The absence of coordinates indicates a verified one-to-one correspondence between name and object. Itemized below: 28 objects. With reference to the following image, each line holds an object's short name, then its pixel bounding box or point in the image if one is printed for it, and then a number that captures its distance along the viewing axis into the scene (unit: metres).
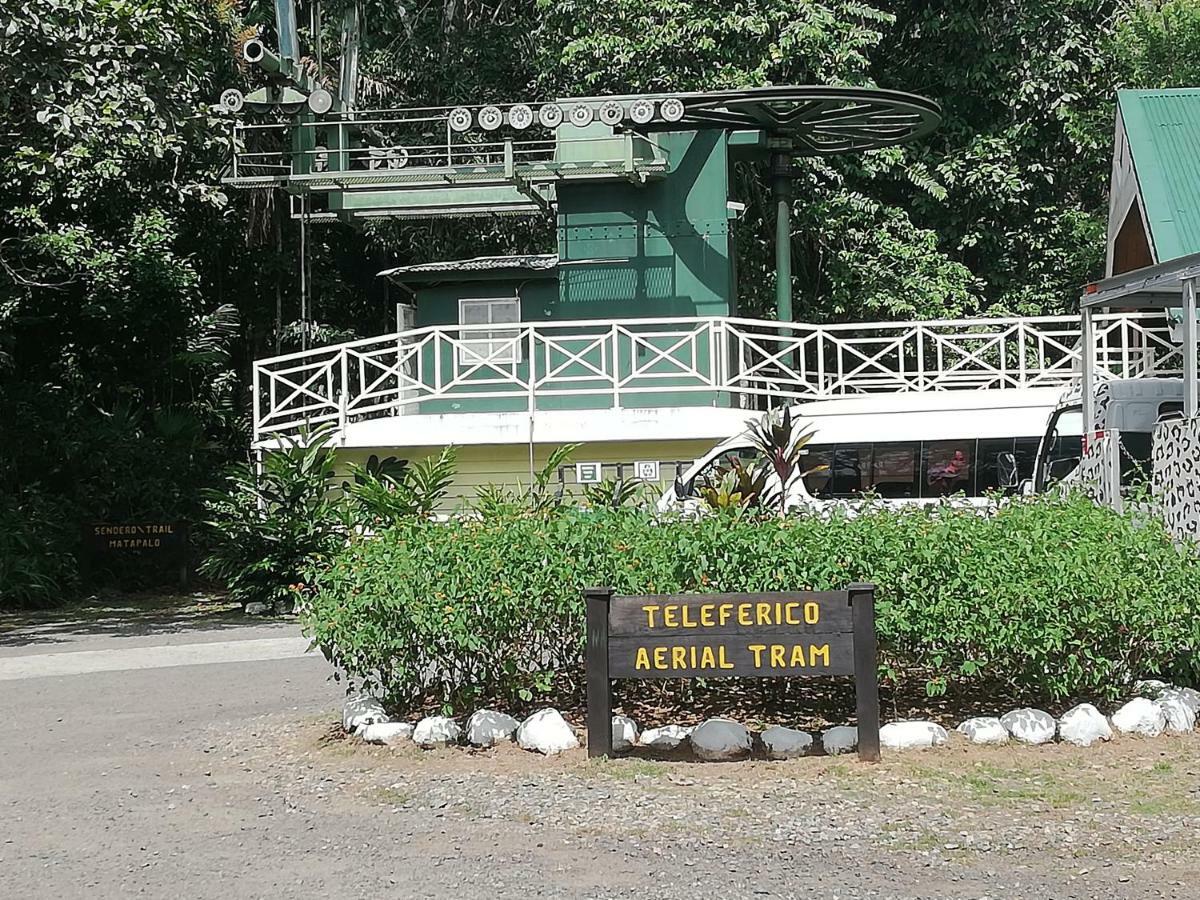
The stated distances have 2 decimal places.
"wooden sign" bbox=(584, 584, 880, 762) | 7.51
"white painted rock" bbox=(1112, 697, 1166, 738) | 7.92
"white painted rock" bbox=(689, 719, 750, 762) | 7.66
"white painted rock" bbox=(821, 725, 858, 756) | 7.69
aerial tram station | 19.00
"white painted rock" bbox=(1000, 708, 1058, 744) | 7.77
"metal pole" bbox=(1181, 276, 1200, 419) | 11.09
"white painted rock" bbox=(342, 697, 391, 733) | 8.41
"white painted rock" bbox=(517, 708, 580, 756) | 7.83
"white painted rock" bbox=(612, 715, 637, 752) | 7.83
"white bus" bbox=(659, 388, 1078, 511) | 15.55
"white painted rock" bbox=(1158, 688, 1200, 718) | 8.15
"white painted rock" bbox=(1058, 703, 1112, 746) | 7.76
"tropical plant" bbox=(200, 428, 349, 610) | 16.75
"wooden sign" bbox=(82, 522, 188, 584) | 20.09
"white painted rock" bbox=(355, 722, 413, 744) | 8.18
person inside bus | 15.66
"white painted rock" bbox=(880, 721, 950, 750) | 7.71
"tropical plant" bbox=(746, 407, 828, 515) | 12.85
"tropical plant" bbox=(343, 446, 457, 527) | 13.49
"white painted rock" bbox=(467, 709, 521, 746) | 8.00
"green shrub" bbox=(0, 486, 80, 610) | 18.44
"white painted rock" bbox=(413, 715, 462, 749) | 8.05
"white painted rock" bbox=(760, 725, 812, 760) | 7.67
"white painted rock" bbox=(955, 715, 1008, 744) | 7.78
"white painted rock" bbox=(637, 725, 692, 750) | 7.84
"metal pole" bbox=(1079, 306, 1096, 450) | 13.31
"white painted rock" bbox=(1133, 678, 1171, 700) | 8.34
